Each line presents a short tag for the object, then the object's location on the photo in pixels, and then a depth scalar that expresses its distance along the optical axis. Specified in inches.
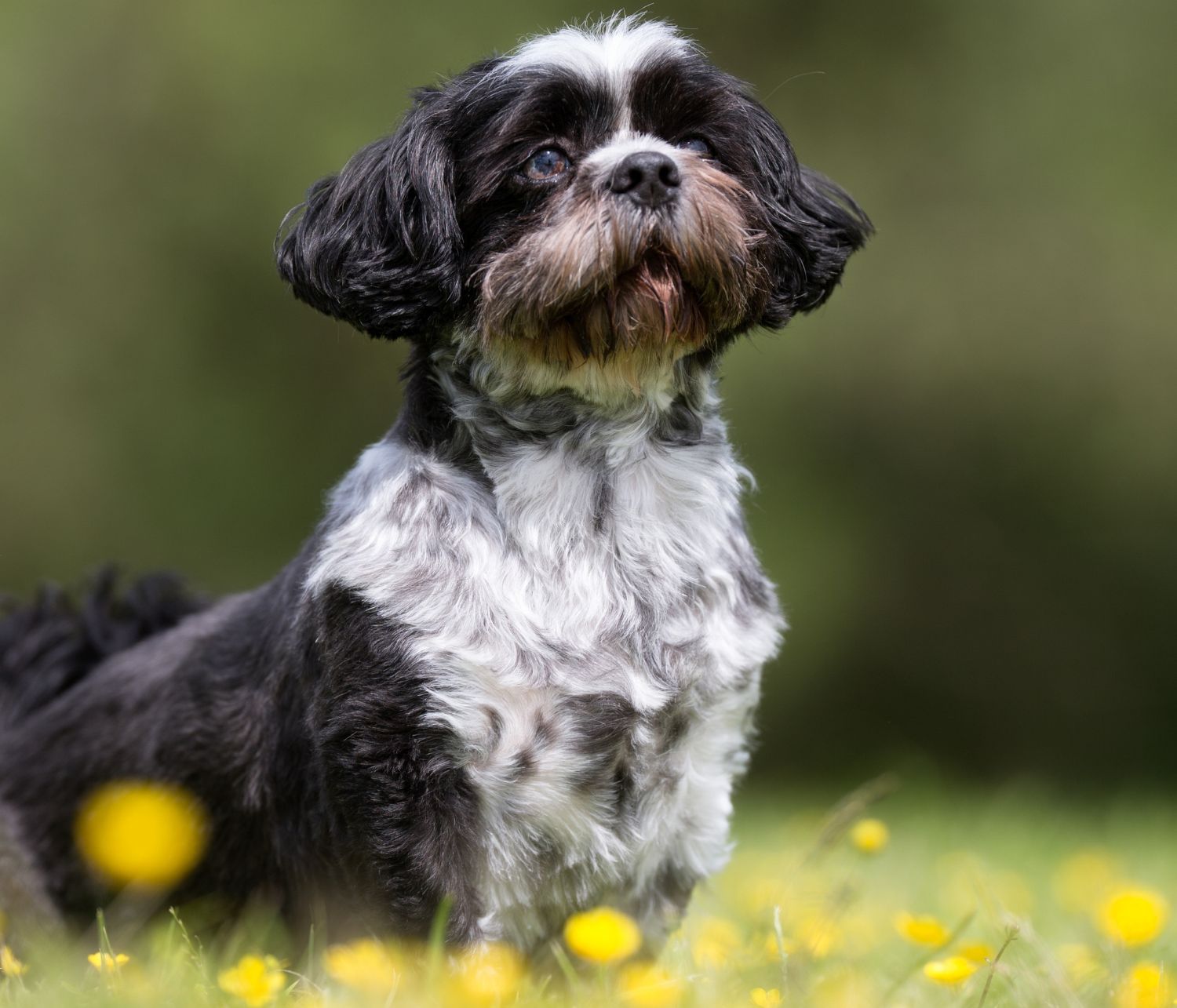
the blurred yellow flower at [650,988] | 182.4
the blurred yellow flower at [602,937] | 176.9
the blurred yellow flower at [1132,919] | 192.9
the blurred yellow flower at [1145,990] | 190.1
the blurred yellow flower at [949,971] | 193.8
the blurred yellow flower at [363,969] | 183.9
